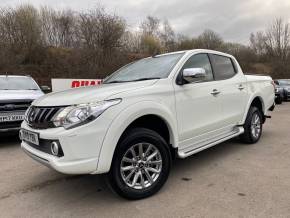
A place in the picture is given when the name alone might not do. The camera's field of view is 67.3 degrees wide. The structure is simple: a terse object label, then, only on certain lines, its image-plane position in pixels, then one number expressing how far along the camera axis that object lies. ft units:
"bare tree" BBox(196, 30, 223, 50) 107.84
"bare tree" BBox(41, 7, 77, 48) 67.36
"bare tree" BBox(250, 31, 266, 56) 118.41
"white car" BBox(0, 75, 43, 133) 14.63
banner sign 31.32
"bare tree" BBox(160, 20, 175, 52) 99.35
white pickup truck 7.15
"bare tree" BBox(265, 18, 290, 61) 112.25
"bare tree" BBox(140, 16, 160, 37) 103.67
